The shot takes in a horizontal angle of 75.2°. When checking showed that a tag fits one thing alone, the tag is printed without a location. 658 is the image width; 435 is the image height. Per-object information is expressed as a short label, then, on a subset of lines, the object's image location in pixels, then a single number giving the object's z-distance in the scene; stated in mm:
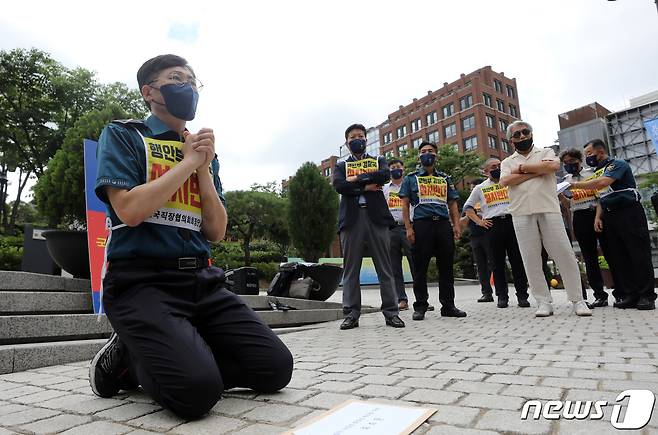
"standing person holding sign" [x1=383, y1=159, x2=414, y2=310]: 7586
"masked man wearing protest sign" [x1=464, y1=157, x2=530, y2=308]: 6910
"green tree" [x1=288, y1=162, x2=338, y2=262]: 26547
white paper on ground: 1548
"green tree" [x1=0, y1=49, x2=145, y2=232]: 25688
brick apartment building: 55062
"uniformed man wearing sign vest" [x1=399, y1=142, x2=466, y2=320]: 5648
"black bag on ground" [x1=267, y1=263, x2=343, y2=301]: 7047
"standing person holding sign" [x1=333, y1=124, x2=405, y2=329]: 5070
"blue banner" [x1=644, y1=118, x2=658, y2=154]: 11767
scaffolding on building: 51781
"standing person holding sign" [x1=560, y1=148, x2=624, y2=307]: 6172
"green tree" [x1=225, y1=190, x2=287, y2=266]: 35625
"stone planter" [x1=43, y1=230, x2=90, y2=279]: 5117
